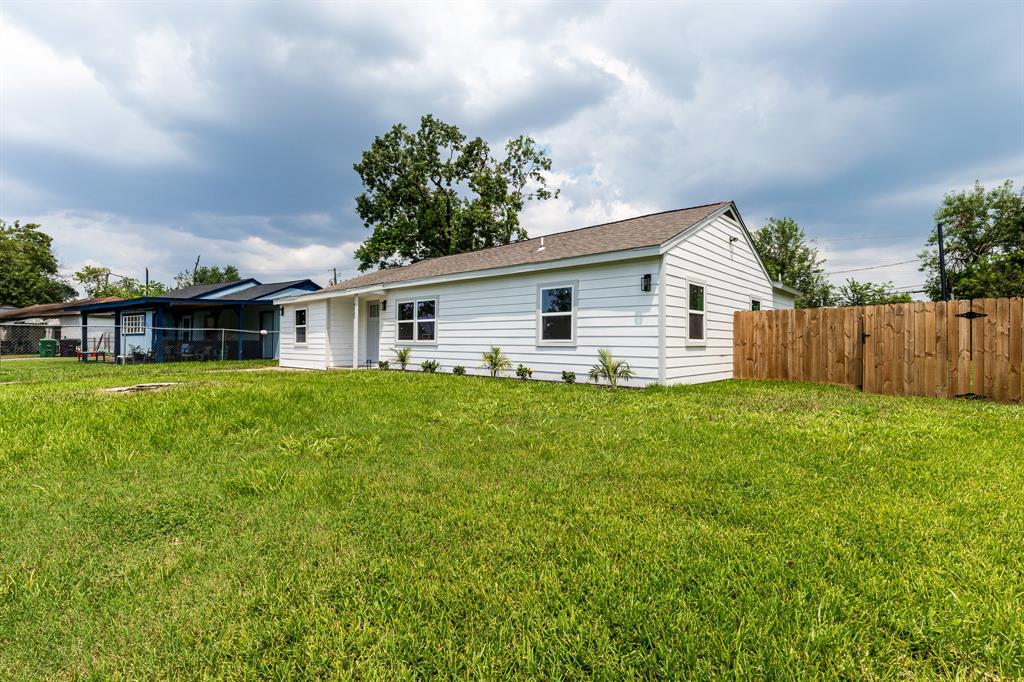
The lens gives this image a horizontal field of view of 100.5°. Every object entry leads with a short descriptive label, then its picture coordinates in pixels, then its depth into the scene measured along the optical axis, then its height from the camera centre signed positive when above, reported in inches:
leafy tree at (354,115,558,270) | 1082.1 +386.1
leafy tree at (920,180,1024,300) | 888.3 +238.5
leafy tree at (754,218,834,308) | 1241.4 +244.4
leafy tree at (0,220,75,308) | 1444.4 +264.2
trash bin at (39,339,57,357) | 873.5 -14.5
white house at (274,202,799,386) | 338.3 +40.1
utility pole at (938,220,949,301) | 852.6 +129.2
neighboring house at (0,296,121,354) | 984.9 +55.3
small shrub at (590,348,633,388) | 338.0 -22.6
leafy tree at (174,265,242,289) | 2212.1 +351.9
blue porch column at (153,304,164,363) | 709.9 +9.0
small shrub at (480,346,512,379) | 409.1 -19.9
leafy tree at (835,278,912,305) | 965.9 +113.1
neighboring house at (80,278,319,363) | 736.3 +45.0
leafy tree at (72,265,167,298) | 1845.5 +268.4
